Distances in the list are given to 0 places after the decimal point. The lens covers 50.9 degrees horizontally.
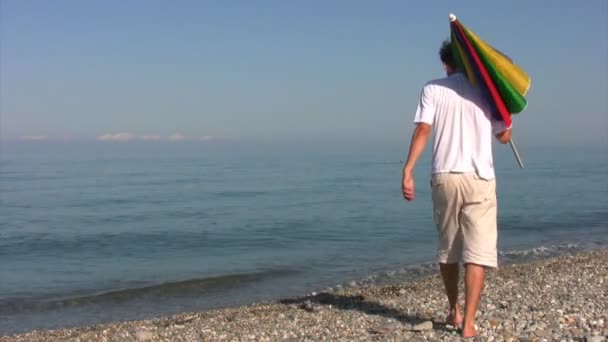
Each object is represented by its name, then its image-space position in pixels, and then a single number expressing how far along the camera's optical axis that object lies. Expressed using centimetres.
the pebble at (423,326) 540
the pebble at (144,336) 657
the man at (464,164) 459
